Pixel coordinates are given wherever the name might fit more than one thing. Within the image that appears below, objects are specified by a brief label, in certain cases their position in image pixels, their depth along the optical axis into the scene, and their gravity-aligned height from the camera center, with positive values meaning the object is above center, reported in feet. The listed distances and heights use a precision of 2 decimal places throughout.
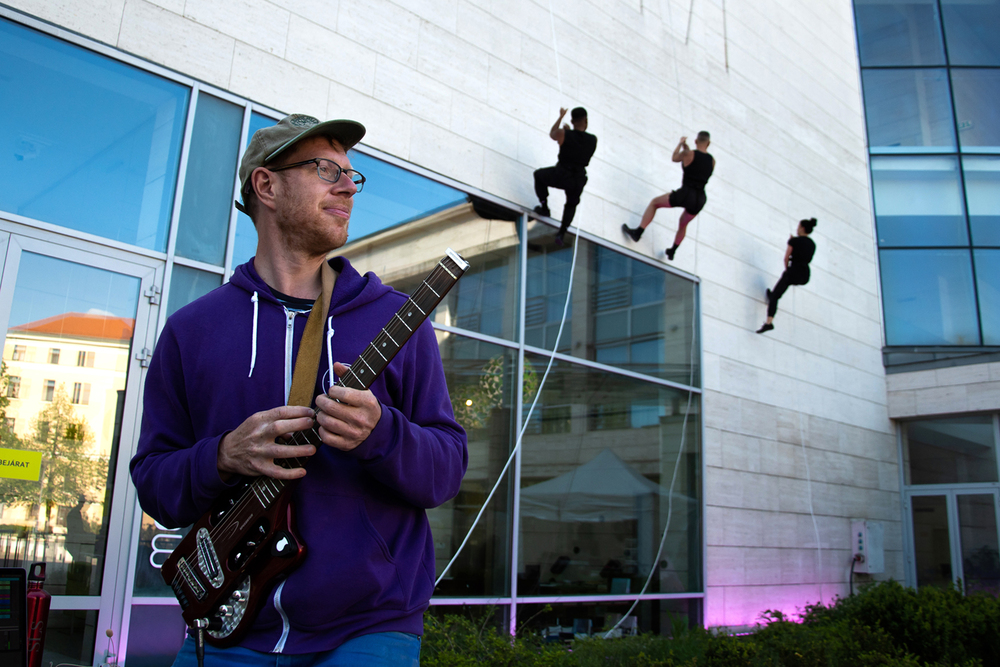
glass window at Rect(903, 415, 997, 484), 42.93 +4.80
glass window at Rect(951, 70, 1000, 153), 50.98 +27.75
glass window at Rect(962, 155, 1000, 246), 48.91 +21.20
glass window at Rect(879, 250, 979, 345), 46.16 +14.09
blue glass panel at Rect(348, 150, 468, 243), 22.41 +9.25
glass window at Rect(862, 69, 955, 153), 49.19 +26.68
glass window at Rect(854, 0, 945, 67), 50.72 +32.65
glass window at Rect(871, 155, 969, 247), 47.57 +20.34
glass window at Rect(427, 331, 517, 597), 22.66 +1.50
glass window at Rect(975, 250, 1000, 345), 47.24 +14.84
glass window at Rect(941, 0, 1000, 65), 52.95 +33.86
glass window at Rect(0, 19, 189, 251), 16.63 +8.03
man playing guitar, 5.14 +0.60
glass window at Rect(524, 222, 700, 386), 26.89 +7.88
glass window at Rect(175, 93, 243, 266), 18.83 +7.86
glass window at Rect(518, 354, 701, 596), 25.35 +1.37
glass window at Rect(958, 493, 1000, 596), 41.70 -0.02
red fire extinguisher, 13.10 -1.82
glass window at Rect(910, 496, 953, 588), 43.04 -0.25
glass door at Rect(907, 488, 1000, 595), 42.11 +0.23
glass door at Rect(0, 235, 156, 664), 15.85 +1.66
